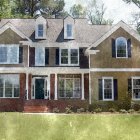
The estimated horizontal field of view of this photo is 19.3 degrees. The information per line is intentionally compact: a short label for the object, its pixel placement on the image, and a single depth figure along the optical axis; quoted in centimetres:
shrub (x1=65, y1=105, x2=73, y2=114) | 1699
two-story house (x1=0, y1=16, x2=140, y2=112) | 1956
